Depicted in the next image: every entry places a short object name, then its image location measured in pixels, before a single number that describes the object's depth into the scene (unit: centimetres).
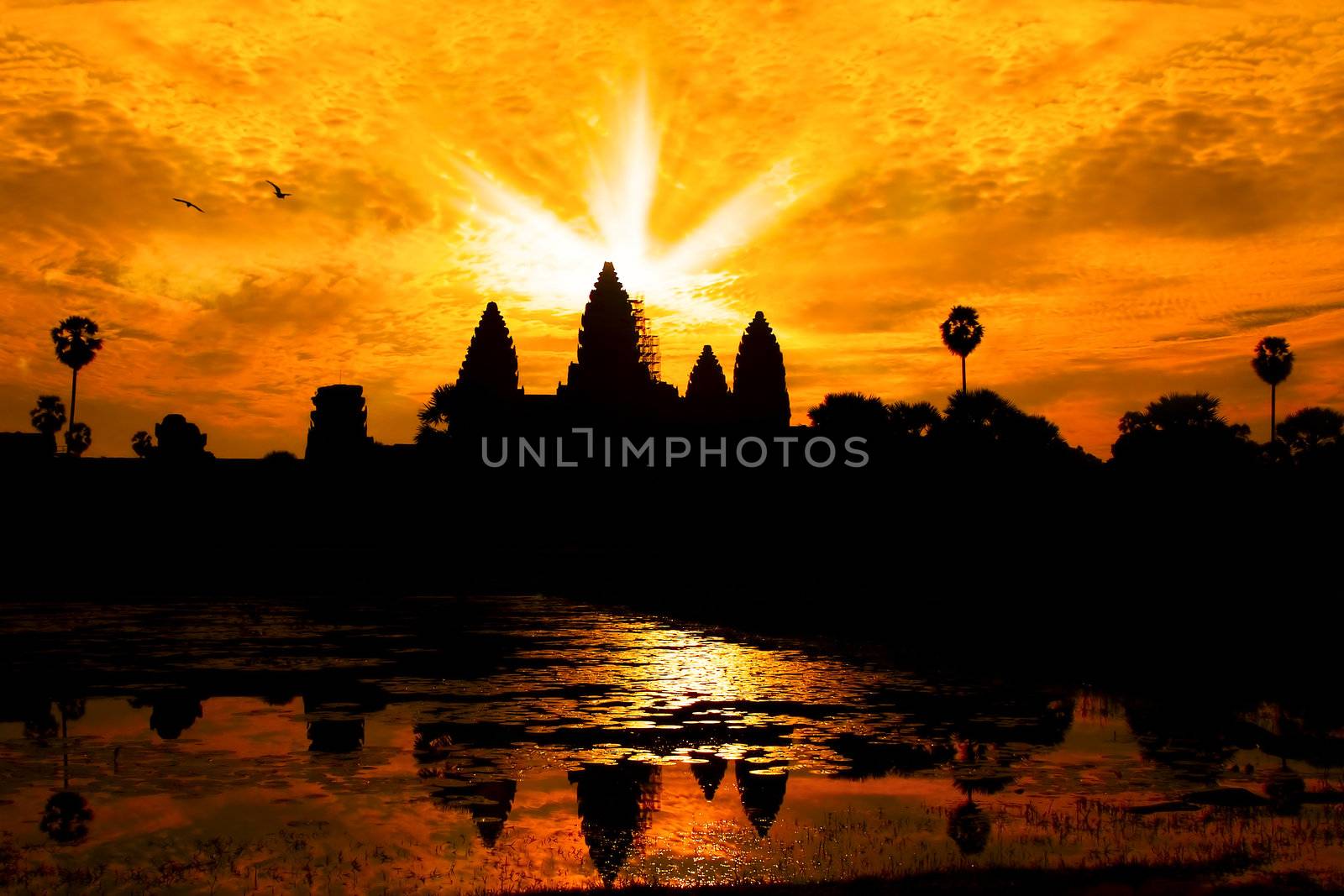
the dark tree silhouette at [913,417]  7456
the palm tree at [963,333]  7800
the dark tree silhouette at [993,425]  6538
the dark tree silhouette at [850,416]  7256
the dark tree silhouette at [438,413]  8106
